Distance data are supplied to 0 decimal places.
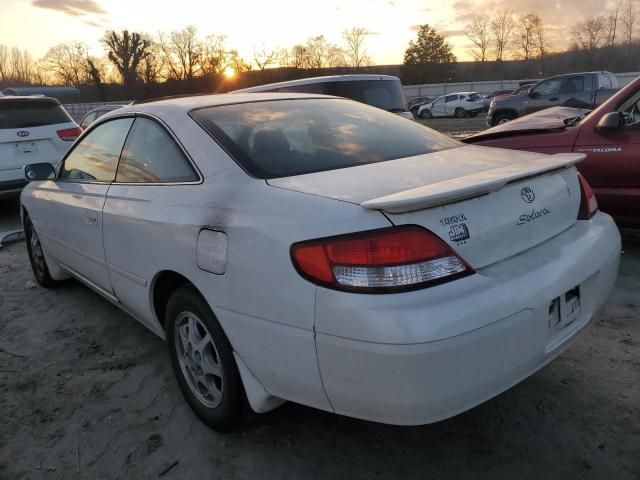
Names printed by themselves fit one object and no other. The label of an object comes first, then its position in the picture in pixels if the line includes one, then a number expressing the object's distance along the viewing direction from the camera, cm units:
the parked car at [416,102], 3562
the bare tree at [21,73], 7938
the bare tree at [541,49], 8306
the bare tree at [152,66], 6419
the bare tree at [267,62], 6700
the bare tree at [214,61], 6344
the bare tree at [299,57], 7300
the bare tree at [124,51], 6397
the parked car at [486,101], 3189
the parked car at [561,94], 1532
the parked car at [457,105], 3183
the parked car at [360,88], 831
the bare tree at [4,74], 7937
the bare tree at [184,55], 6569
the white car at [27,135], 733
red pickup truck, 438
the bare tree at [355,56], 7956
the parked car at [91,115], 1314
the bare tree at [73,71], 6944
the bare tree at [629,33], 8081
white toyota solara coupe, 175
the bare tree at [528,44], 8306
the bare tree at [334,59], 7712
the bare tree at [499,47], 8569
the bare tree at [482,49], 8638
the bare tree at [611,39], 8253
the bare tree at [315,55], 7450
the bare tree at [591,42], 8338
